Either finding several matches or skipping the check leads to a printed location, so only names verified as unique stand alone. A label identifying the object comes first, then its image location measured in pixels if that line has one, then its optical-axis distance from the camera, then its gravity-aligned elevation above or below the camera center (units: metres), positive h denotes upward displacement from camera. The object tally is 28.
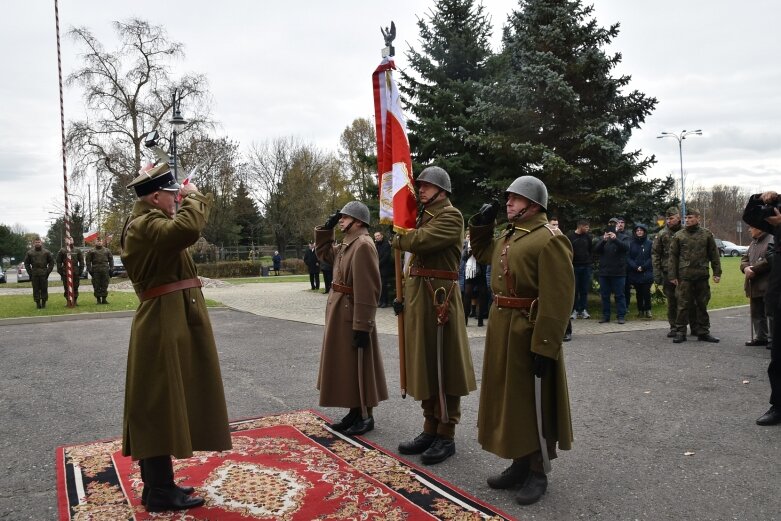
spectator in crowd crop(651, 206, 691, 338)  11.02 +0.03
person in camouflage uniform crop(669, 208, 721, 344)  9.77 -0.40
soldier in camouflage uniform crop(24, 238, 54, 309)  17.17 +0.21
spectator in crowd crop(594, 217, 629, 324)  11.95 -0.28
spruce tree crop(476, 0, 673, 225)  13.21 +3.30
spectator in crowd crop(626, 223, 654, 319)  12.33 -0.23
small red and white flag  17.66 +1.19
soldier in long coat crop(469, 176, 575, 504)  3.94 -0.60
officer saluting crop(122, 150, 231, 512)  3.80 -0.54
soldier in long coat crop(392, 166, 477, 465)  4.85 -0.49
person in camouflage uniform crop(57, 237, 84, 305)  17.58 +0.39
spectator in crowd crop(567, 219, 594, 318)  12.26 -0.07
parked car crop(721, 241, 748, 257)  58.16 -0.39
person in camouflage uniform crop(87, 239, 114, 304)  17.98 +0.15
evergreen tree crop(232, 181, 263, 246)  53.50 +4.63
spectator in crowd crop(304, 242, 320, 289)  23.09 -0.05
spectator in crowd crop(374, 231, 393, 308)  15.61 +0.13
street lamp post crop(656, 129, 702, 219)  39.37 +7.73
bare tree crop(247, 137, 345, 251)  51.47 +7.08
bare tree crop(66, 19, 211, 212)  31.67 +9.26
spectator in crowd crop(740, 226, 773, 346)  9.34 -0.64
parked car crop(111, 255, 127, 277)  38.10 +0.18
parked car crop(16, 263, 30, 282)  39.25 +0.19
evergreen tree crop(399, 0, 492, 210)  15.50 +4.69
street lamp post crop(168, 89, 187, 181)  15.52 +4.19
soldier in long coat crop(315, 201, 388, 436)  5.40 -0.71
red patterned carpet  3.89 -1.64
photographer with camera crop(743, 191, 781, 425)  5.55 -0.47
